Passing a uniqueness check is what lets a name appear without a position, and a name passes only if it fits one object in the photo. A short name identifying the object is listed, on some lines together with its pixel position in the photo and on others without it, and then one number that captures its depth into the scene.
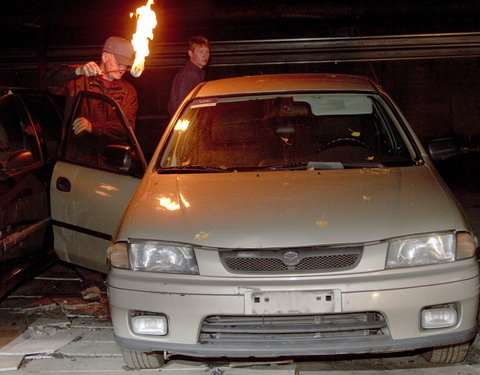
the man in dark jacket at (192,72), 7.36
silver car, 3.88
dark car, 5.35
